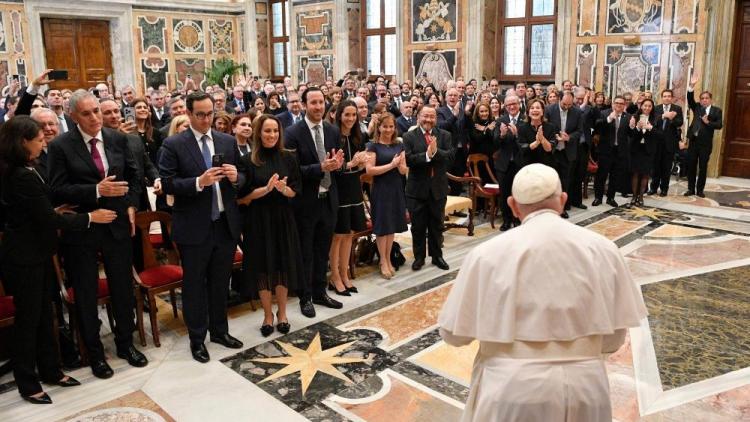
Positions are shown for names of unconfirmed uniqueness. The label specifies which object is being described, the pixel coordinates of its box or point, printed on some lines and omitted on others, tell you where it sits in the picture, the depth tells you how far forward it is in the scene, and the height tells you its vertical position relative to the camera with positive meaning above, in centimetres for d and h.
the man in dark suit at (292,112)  753 -26
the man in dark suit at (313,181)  481 -69
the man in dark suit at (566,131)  792 -56
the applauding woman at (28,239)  351 -81
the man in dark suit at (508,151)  756 -76
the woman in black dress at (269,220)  439 -90
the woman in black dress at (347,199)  517 -90
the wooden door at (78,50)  1481 +103
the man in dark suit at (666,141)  905 -81
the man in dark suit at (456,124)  855 -49
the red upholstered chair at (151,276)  440 -129
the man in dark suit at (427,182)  585 -87
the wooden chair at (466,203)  694 -127
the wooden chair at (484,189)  782 -124
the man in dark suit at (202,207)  400 -73
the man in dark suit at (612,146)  879 -84
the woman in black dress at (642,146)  858 -82
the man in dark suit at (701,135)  914 -73
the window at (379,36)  1512 +125
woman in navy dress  552 -79
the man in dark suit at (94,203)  384 -67
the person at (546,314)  203 -73
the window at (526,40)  1263 +93
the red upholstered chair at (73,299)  409 -132
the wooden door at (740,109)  1034 -43
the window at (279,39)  1756 +139
